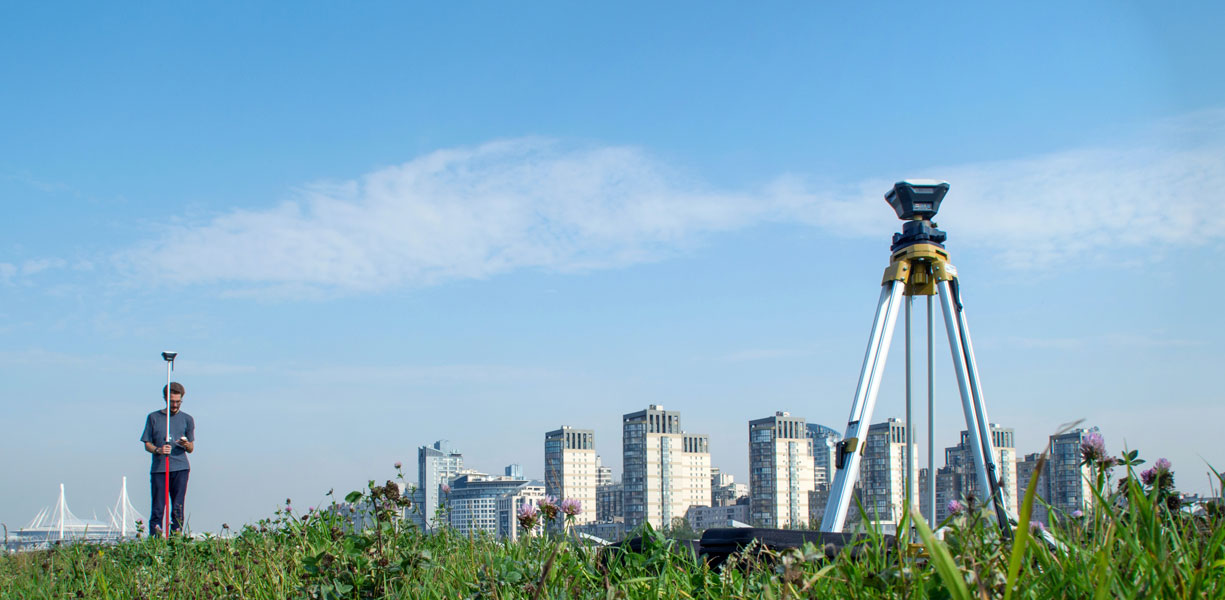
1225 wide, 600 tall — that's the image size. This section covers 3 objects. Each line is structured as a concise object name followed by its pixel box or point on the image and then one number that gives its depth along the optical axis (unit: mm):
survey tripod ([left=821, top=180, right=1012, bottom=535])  3963
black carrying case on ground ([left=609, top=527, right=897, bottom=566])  2668
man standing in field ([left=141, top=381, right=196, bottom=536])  7910
